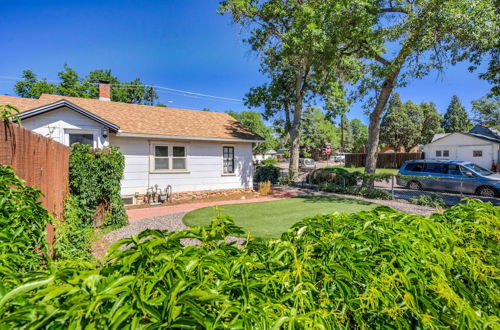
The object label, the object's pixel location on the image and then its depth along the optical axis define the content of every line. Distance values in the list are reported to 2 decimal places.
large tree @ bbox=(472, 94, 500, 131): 36.81
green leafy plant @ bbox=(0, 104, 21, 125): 2.20
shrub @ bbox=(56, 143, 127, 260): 5.35
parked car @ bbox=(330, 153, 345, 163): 58.09
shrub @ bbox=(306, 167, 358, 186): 14.83
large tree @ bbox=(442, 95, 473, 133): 54.77
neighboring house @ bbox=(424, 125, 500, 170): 23.66
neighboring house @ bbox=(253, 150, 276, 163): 68.14
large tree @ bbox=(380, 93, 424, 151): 41.81
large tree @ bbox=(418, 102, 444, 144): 44.06
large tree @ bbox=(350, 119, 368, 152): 54.59
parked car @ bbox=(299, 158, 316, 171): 36.01
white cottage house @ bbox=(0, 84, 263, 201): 9.48
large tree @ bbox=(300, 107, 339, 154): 54.22
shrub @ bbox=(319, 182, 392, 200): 12.30
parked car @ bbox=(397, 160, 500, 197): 11.62
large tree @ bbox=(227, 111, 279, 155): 52.92
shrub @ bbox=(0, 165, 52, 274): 1.17
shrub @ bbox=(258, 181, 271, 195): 14.44
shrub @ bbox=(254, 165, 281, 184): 18.72
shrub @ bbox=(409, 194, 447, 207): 10.25
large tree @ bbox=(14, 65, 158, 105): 28.67
